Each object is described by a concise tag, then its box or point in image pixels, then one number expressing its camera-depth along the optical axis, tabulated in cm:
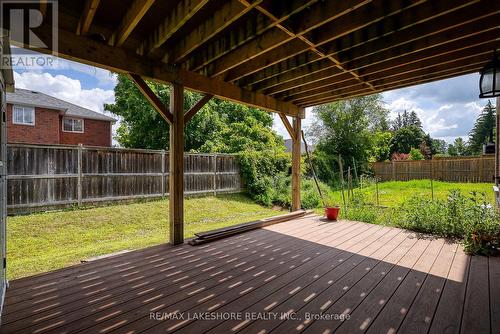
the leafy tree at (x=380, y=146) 1497
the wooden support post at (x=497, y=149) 368
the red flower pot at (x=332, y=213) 498
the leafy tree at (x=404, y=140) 2931
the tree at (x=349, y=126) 1420
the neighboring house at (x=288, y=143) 2430
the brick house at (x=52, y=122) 1062
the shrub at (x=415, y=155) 1681
